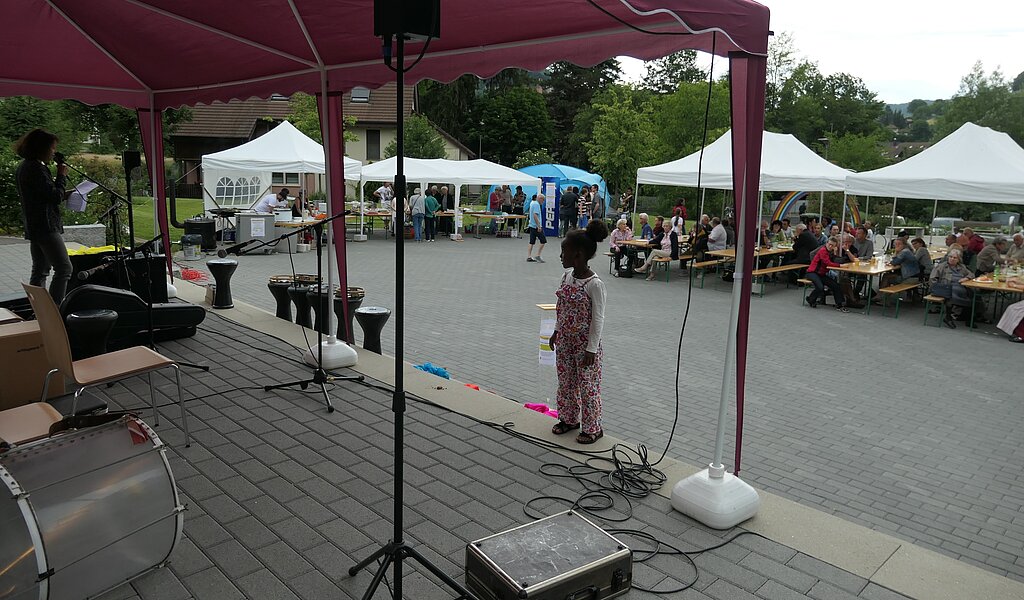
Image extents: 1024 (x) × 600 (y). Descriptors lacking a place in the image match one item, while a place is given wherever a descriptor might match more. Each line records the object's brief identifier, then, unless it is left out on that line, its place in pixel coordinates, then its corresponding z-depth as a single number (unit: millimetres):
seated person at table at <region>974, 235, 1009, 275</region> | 11547
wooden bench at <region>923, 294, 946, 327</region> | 10914
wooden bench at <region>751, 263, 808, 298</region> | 12964
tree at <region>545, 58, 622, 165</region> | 60812
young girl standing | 4305
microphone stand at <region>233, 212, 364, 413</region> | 5198
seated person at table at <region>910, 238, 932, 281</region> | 12102
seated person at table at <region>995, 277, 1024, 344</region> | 9812
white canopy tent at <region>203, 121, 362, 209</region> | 16344
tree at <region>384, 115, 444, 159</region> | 37094
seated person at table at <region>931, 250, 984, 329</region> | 10844
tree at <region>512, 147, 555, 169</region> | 42781
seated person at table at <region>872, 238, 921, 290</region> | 12133
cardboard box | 4789
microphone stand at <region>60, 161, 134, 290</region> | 5711
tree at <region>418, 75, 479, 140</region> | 53500
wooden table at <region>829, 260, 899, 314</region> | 11570
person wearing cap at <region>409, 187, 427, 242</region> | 21141
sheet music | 5656
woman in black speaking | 5750
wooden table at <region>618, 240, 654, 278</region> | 14914
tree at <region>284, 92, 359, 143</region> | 25375
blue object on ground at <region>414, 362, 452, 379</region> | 6426
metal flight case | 2707
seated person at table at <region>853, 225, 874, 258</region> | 13562
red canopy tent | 3443
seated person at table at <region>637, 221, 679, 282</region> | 14844
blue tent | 28875
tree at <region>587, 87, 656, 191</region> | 32156
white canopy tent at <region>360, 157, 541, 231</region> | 19703
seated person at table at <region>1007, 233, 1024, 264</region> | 12287
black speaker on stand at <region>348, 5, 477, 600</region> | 2492
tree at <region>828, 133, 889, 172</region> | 38125
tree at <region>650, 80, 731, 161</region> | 30328
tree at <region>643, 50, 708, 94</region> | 63469
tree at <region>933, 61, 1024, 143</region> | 53938
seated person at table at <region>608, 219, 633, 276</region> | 15078
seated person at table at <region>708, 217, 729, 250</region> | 14742
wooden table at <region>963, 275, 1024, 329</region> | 10047
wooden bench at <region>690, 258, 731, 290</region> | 13795
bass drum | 2355
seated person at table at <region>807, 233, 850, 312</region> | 12078
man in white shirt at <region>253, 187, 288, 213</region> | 18062
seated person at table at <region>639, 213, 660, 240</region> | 15734
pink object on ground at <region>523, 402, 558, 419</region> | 5594
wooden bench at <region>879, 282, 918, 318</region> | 11438
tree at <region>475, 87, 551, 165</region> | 53531
